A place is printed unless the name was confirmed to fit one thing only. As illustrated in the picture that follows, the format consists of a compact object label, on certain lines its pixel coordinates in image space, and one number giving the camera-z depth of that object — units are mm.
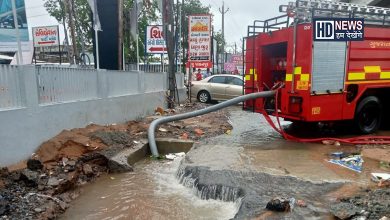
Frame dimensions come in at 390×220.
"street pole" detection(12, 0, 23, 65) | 6223
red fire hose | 7616
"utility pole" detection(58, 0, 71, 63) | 25044
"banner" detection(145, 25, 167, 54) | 16281
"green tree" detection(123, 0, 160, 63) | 24669
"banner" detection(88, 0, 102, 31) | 9570
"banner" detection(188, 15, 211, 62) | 15539
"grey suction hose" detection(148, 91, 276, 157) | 7731
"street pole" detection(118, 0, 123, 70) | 11570
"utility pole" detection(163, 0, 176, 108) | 13320
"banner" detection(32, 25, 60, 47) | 20734
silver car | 16656
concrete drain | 7708
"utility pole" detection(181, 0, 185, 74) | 27109
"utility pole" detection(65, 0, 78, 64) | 17397
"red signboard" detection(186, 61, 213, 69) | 16159
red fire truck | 7211
